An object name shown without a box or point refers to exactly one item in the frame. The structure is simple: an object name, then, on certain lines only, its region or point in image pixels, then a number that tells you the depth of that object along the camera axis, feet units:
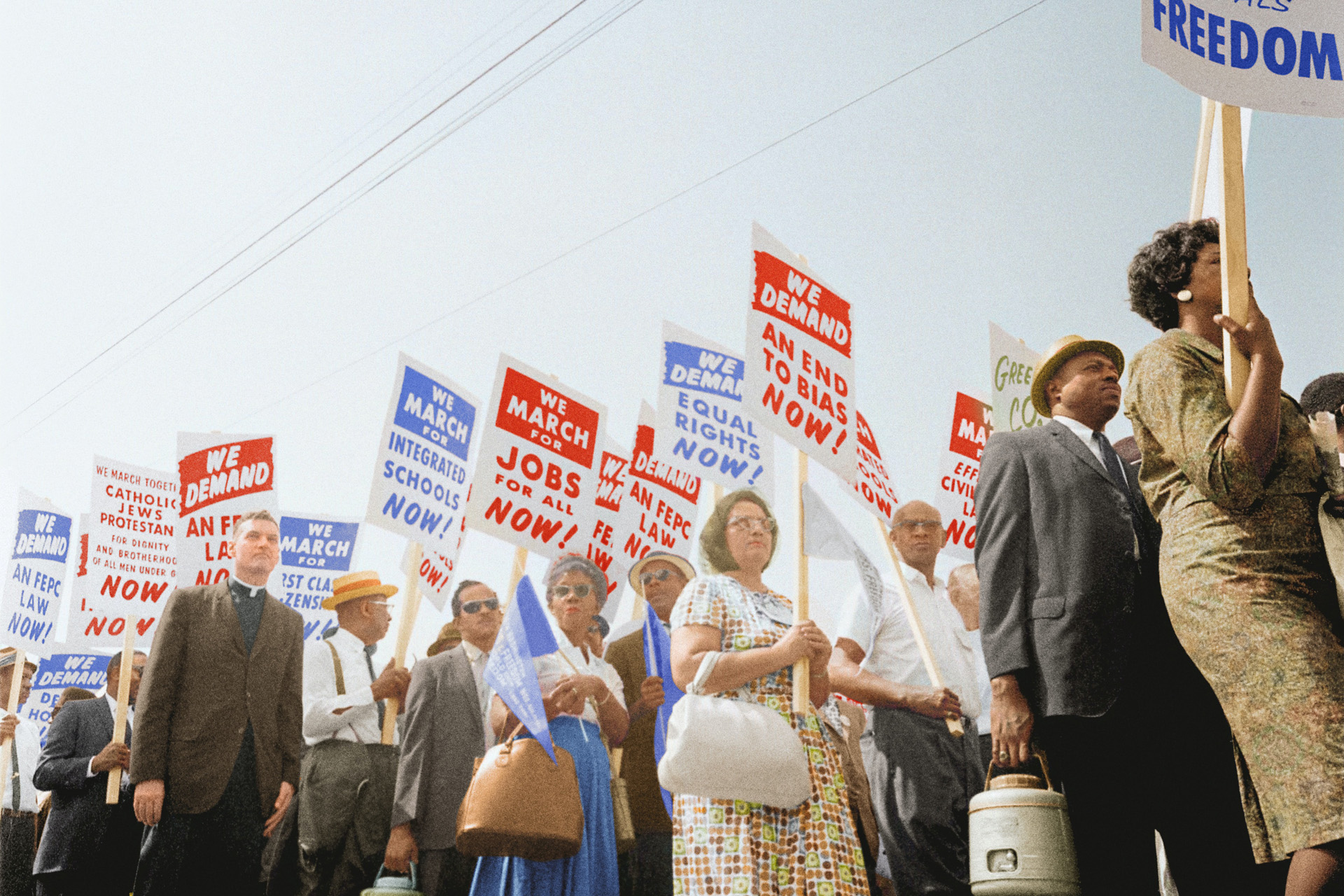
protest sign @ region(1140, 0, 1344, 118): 10.86
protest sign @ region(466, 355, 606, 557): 25.39
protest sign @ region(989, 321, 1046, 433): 24.09
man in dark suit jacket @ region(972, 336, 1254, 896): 10.85
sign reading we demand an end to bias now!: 18.88
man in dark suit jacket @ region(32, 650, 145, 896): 27.43
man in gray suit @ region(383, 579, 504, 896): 21.06
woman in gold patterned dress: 8.75
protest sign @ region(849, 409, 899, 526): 23.73
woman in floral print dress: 13.75
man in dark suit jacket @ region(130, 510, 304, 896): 18.97
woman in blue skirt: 17.94
